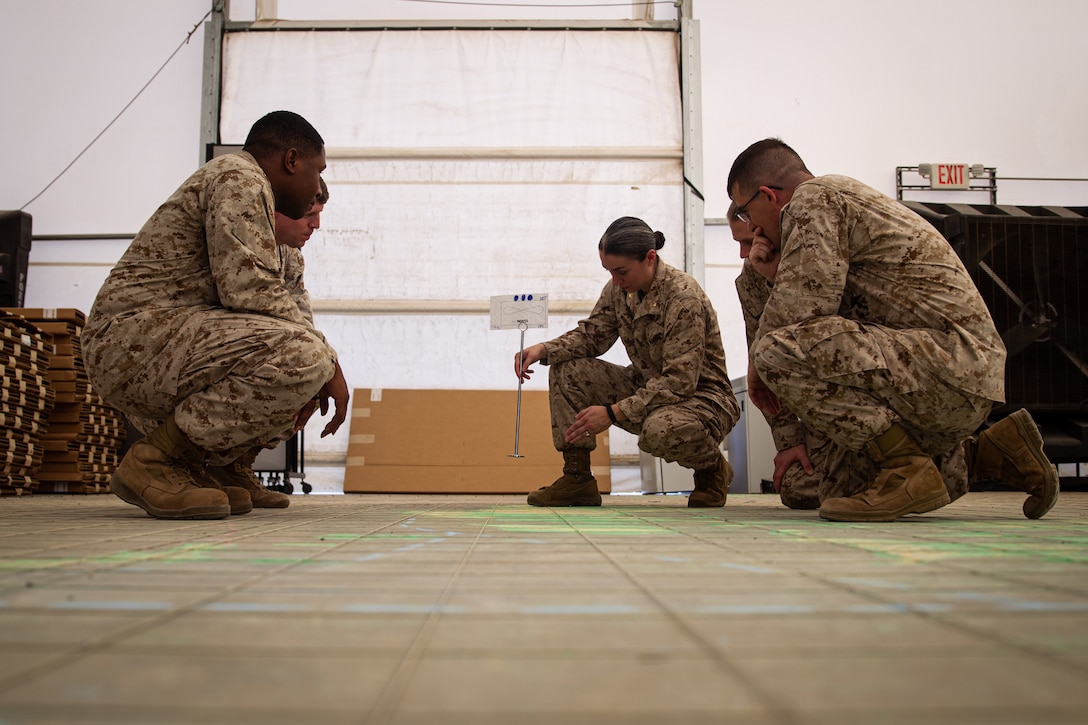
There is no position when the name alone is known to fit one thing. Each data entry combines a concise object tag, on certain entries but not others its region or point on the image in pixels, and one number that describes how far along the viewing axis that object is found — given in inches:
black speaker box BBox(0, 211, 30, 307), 236.5
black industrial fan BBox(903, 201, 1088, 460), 165.3
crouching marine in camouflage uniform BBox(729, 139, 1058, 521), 80.0
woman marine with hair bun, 119.0
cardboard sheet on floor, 231.3
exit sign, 264.2
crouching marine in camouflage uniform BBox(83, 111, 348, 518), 85.8
